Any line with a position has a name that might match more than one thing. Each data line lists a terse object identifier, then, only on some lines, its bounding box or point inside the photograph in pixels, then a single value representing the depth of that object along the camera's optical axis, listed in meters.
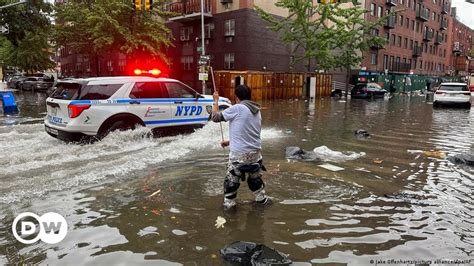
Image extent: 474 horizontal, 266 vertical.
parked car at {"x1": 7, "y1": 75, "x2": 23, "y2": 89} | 43.19
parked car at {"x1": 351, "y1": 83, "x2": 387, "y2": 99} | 33.91
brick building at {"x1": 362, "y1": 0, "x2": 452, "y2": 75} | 49.59
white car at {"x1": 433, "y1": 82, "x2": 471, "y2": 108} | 23.48
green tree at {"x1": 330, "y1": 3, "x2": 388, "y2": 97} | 31.69
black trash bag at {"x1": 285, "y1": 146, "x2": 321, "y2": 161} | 8.39
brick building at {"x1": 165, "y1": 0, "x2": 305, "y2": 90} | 33.38
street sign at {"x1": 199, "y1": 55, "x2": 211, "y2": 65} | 23.09
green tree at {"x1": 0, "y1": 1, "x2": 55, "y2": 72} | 23.06
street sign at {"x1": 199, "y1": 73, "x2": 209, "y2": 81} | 22.66
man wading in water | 5.14
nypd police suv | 8.68
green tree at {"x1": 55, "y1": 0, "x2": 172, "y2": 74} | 24.52
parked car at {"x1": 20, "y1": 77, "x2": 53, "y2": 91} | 37.19
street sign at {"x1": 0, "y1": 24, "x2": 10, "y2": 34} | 22.08
